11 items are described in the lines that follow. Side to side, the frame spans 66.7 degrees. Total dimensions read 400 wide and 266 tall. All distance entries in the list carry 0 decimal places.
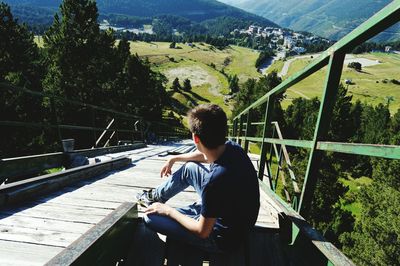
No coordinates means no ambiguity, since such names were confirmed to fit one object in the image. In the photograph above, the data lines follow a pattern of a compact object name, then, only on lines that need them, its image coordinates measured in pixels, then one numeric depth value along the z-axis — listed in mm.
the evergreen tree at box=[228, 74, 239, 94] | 103438
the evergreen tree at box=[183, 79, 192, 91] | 103438
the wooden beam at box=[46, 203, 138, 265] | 1636
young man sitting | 2062
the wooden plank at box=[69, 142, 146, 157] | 6135
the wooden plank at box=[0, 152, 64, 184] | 3820
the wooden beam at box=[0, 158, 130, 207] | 2932
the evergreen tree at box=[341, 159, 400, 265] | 19953
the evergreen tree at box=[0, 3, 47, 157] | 20609
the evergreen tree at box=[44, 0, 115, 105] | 25641
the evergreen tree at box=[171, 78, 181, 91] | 101375
